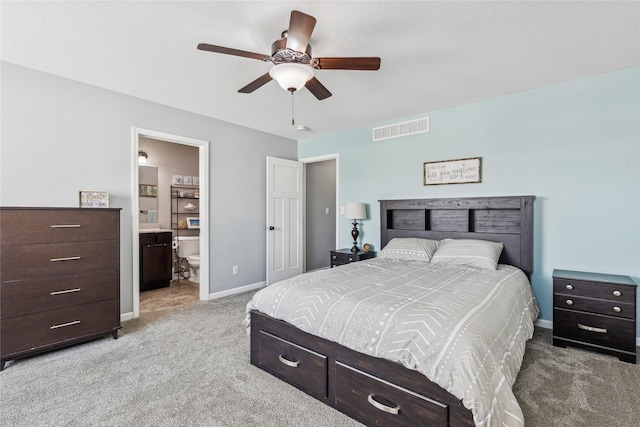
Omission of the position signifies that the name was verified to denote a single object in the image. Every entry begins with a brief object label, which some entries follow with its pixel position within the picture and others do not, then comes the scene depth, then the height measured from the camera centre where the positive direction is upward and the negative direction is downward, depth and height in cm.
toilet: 524 -68
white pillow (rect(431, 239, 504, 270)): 294 -44
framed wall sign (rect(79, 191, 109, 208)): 303 +12
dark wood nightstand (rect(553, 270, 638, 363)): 240 -86
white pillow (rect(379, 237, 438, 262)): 339 -45
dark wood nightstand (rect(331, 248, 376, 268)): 414 -65
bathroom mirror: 502 +28
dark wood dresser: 234 -58
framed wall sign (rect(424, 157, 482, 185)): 352 +48
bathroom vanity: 454 -76
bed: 139 -76
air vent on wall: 390 +112
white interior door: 479 -13
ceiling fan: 178 +100
